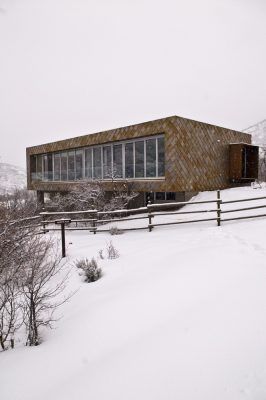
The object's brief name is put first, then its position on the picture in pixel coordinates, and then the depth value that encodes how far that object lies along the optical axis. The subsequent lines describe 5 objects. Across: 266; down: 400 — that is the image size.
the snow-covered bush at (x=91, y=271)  6.12
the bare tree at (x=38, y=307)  4.23
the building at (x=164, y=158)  14.54
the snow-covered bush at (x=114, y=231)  11.27
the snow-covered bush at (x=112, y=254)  7.17
